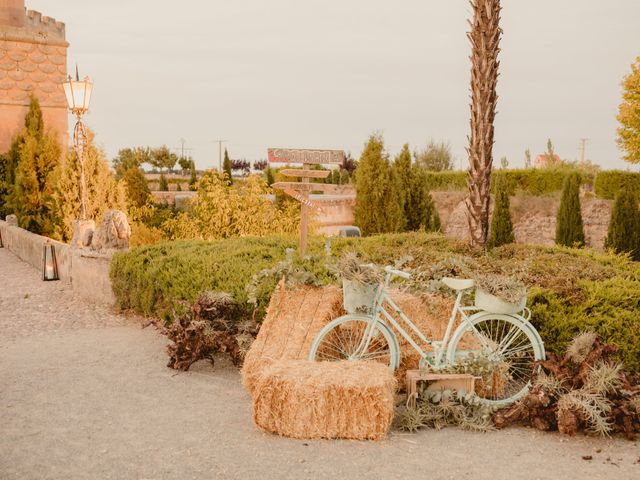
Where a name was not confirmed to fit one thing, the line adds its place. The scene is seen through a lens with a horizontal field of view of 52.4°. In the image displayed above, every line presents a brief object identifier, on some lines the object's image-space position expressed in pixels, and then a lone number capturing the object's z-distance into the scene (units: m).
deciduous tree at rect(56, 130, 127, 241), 14.00
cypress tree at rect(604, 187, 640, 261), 16.30
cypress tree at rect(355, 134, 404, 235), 15.99
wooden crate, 5.23
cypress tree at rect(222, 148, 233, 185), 36.50
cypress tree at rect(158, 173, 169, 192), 35.85
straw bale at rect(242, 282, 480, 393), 5.55
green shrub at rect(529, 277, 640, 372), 5.69
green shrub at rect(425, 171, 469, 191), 27.16
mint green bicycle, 5.33
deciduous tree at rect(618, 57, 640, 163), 28.47
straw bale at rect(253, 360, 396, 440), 4.71
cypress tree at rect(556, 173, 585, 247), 17.19
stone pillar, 11.58
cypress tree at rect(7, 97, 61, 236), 17.94
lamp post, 11.59
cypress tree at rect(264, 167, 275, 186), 32.89
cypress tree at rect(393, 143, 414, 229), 16.61
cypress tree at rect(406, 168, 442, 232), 16.72
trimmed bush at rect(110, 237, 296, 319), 7.59
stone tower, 23.34
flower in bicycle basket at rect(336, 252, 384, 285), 5.26
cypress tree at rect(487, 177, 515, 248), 17.34
